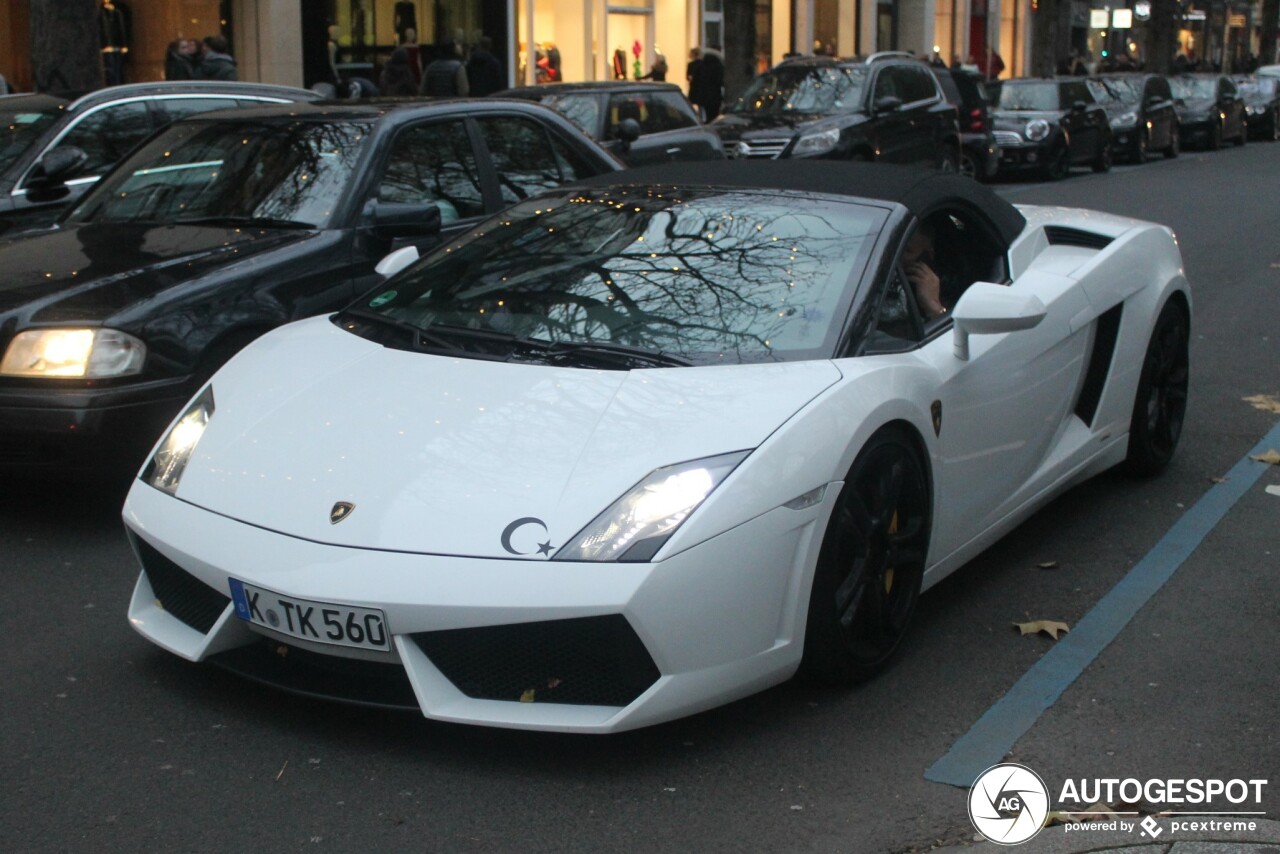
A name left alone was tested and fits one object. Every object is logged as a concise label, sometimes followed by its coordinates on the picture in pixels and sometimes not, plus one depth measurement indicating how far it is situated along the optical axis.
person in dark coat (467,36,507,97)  20.08
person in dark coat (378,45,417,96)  18.73
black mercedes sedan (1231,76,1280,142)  39.56
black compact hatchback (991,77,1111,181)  24.03
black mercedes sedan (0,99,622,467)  5.55
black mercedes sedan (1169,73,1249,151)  34.16
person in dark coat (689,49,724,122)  25.97
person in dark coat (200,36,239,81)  16.42
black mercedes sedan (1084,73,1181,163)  28.78
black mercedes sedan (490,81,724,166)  13.98
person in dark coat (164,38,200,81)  17.36
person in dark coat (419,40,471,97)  18.30
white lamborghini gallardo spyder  3.64
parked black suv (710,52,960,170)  17.69
